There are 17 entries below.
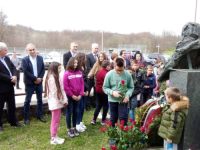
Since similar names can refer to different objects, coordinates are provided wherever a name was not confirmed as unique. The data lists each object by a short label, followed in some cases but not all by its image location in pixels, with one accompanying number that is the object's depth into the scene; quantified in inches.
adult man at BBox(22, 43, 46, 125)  174.9
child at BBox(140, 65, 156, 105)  196.1
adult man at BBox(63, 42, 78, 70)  202.6
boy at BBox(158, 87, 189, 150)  96.4
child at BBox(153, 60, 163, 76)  273.0
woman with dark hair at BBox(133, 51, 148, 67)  252.1
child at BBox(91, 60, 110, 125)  167.3
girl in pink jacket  148.5
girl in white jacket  140.1
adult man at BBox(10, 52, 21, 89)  357.4
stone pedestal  101.1
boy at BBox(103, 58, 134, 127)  130.3
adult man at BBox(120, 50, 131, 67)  240.8
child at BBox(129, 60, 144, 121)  161.6
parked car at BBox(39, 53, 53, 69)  780.7
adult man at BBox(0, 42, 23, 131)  160.1
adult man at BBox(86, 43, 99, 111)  212.1
